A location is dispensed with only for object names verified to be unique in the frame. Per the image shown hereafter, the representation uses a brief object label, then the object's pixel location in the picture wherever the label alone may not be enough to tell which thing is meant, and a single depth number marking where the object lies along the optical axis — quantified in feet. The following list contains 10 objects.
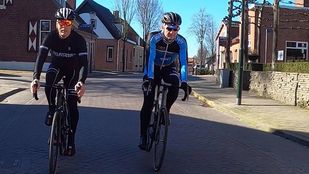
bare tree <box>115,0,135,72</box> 145.67
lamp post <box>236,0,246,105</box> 40.96
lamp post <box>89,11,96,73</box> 112.35
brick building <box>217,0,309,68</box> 96.74
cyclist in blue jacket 16.68
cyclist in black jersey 15.64
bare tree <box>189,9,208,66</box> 181.01
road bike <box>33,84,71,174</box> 14.38
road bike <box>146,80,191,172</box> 15.94
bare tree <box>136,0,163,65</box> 159.25
